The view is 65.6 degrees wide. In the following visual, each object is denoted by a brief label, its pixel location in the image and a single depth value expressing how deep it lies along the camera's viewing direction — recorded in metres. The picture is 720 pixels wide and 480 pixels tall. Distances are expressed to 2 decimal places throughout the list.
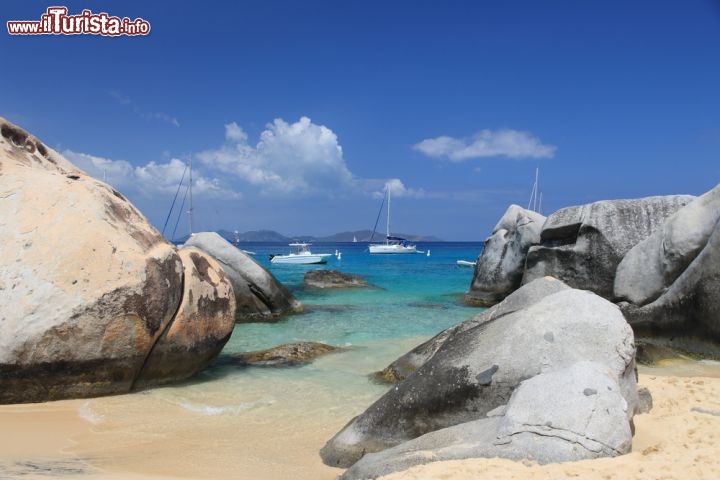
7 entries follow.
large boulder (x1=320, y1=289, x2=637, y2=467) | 4.68
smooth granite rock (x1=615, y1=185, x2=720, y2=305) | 9.39
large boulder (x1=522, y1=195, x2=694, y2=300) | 13.74
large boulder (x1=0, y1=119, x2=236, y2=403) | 6.03
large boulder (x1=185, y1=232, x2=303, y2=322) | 14.07
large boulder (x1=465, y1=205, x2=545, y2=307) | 19.73
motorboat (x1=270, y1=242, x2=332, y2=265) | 45.56
